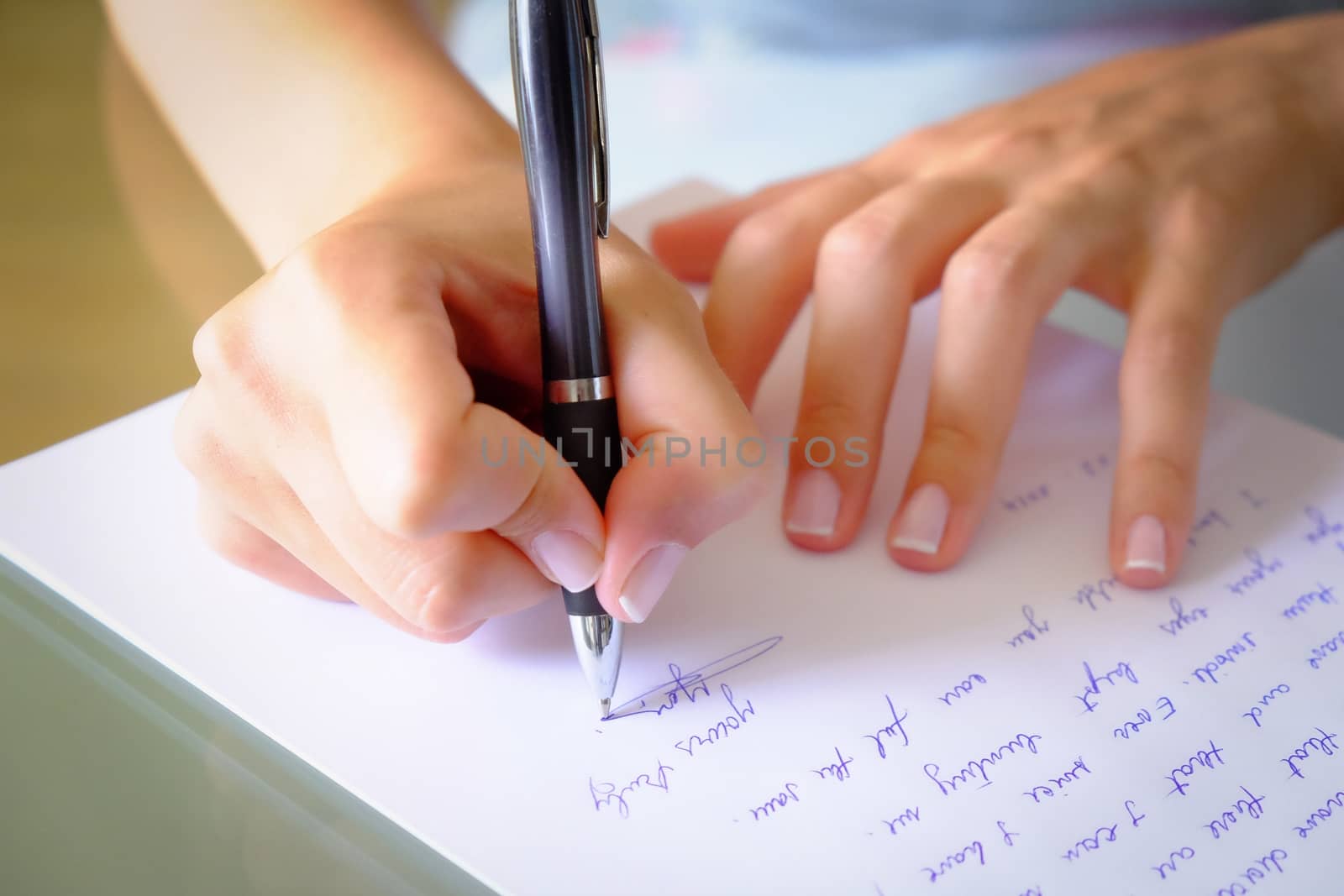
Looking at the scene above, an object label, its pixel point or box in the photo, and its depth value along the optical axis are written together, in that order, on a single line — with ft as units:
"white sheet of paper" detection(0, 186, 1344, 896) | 1.18
